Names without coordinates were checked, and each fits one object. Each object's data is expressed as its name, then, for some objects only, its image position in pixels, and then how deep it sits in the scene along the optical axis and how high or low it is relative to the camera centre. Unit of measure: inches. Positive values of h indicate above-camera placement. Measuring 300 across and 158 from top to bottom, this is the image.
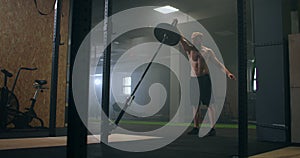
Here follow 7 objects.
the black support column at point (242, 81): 80.4 +2.5
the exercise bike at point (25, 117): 185.9 -16.8
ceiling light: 330.8 +87.4
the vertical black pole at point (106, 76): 103.0 +4.5
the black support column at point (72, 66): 40.6 +2.9
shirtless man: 154.7 +9.6
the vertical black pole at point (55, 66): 139.6 +10.5
